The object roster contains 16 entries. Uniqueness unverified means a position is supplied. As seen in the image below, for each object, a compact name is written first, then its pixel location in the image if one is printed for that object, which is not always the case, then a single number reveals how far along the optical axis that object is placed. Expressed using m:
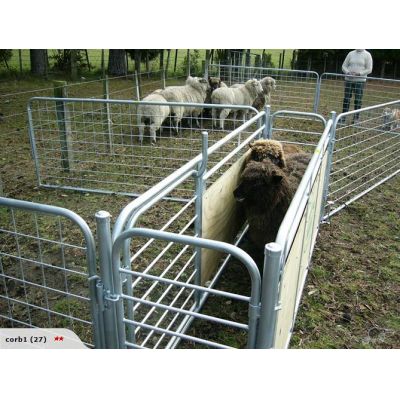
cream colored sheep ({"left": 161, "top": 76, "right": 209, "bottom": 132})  9.35
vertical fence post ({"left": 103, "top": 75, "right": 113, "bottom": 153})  7.41
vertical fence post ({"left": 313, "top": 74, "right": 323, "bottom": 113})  11.02
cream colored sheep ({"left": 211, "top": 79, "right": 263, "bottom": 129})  9.88
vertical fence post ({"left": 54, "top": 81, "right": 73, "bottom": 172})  6.16
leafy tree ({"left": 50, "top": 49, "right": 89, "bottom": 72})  19.77
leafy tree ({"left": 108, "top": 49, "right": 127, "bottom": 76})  19.06
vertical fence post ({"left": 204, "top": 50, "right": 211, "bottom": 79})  13.64
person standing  10.20
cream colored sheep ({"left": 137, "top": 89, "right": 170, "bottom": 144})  8.10
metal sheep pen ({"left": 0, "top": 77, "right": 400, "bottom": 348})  1.96
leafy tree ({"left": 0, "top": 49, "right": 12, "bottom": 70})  17.63
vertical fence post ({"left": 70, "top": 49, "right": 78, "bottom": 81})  15.83
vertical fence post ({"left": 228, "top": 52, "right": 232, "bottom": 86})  14.60
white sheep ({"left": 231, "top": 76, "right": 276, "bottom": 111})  10.92
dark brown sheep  3.70
